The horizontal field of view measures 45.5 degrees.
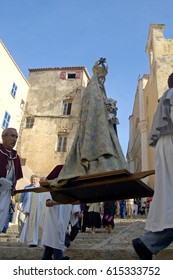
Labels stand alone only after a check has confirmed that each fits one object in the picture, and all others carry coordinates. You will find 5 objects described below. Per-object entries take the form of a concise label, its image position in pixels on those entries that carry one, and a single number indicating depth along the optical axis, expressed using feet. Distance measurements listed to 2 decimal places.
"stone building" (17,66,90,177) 55.15
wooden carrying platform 8.24
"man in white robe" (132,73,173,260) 7.07
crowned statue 9.45
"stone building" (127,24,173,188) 52.59
